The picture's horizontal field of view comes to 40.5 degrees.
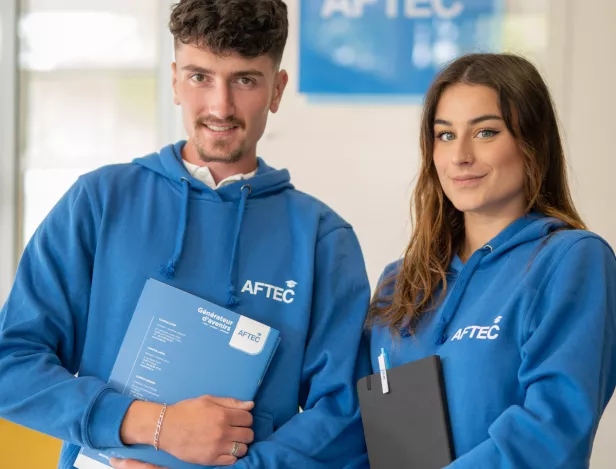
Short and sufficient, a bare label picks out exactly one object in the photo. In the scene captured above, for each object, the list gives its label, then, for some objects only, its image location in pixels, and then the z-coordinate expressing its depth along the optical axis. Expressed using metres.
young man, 1.59
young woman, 1.42
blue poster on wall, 3.18
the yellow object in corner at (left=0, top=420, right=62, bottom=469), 2.28
